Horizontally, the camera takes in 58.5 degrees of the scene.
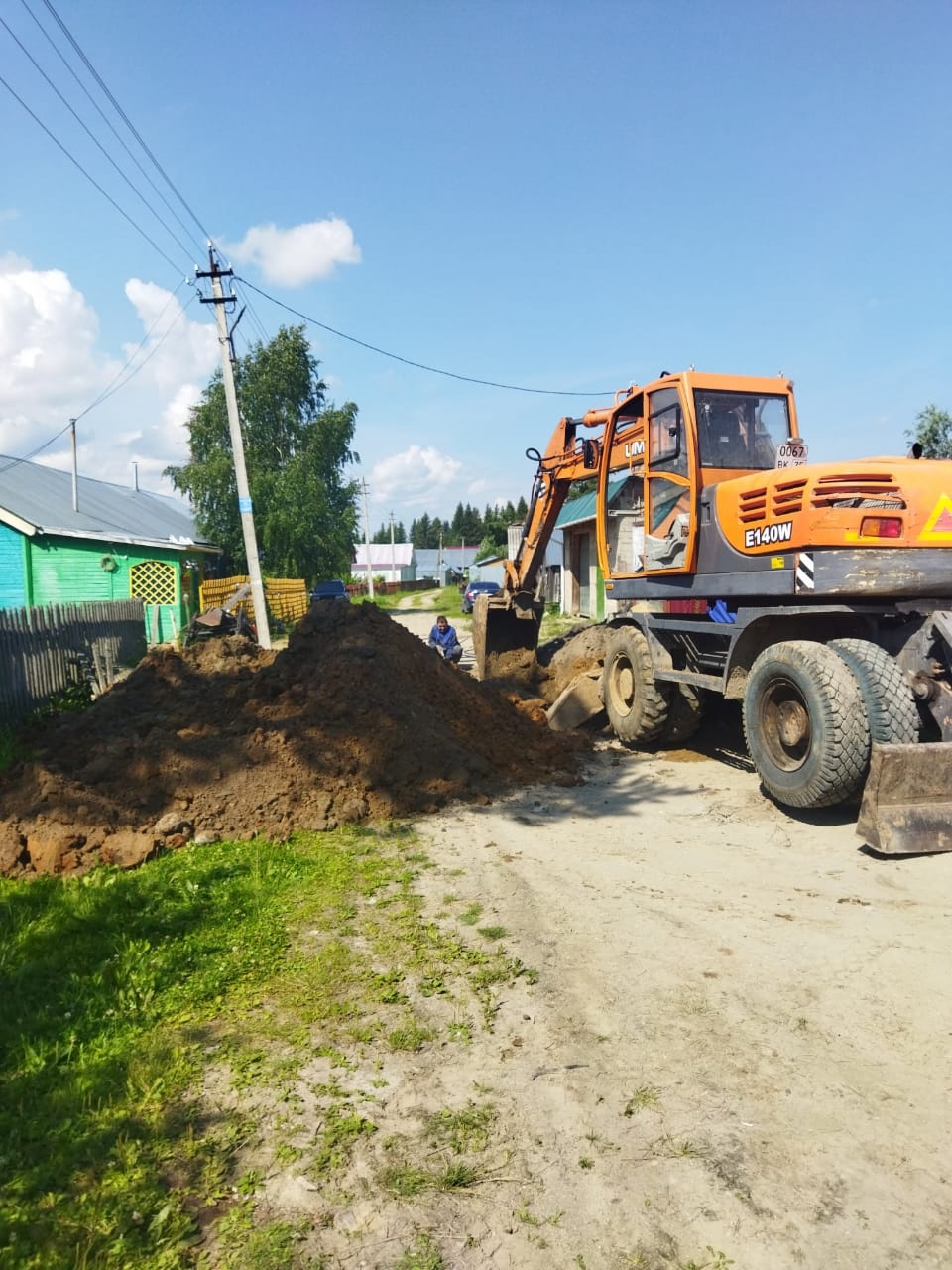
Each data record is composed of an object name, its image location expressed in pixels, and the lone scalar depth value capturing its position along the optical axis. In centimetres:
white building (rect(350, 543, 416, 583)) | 9168
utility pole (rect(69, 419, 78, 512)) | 2693
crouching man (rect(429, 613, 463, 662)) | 1614
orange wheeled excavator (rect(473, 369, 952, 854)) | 589
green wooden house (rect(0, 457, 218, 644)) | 2209
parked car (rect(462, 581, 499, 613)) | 3177
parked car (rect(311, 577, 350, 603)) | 3496
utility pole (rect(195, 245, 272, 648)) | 1725
